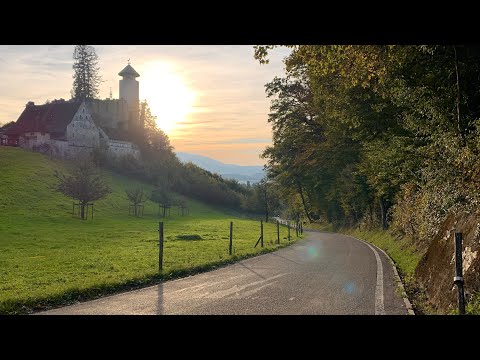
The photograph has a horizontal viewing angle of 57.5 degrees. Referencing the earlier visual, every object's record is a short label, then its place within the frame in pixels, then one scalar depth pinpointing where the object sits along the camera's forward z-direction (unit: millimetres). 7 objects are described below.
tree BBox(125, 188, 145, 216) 60719
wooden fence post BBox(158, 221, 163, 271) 13767
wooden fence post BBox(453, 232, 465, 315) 6637
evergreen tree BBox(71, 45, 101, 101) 113562
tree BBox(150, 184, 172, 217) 68250
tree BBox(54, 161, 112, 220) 51406
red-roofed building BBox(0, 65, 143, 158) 86062
